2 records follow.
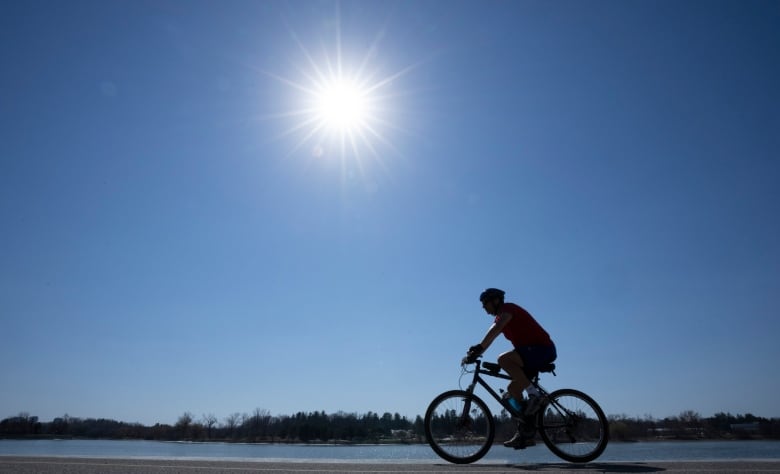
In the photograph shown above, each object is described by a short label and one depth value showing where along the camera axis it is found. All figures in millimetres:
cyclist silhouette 6707
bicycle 6613
